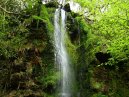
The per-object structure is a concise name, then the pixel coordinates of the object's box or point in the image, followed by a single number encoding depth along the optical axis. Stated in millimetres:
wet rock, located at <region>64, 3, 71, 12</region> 9271
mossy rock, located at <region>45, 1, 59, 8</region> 9164
